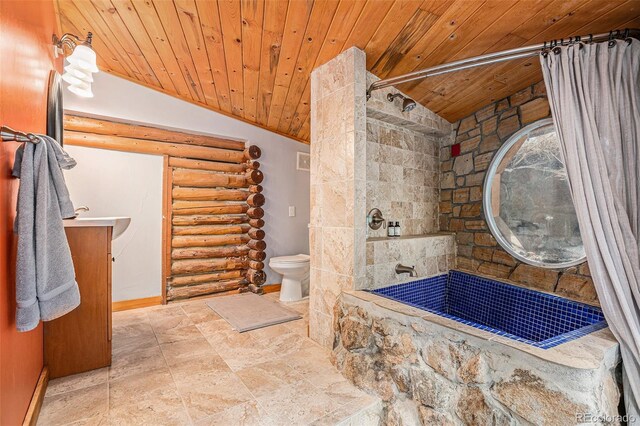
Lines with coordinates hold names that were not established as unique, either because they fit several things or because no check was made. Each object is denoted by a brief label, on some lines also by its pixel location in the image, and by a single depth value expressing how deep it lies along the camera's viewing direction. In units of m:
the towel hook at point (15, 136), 1.07
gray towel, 1.20
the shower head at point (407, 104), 2.25
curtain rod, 1.41
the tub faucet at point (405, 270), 2.35
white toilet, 3.50
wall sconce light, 1.99
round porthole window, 2.26
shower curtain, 1.28
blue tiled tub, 1.95
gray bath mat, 2.84
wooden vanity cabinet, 1.95
